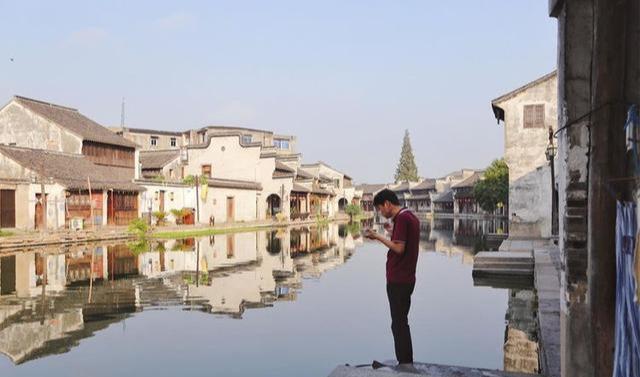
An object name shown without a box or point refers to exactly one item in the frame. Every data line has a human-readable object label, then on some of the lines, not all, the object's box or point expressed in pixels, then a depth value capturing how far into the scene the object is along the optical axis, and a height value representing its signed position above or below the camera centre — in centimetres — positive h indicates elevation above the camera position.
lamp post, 1794 -7
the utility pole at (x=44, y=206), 2517 -52
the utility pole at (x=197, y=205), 3823 -66
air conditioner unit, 2692 -134
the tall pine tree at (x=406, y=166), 10494 +563
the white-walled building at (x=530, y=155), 2386 +178
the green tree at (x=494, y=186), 5156 +98
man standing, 529 -56
